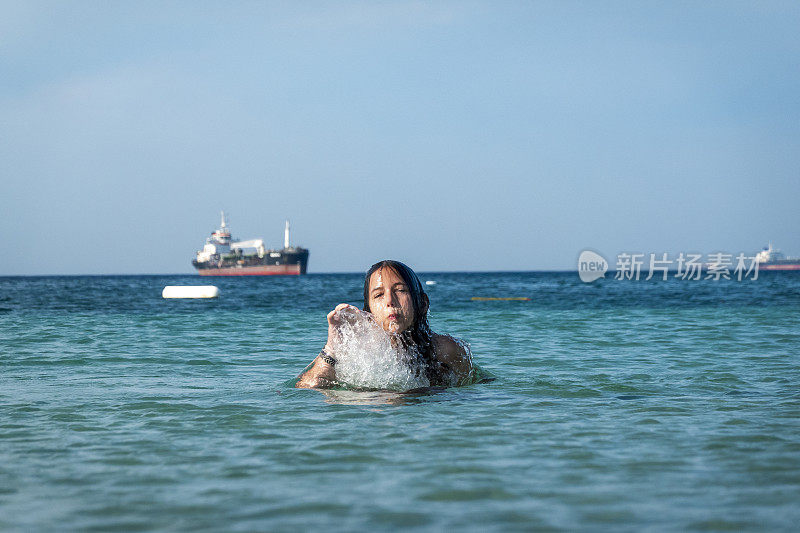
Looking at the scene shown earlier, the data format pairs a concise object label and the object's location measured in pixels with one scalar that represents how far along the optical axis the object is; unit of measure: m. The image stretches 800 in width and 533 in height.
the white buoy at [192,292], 37.97
